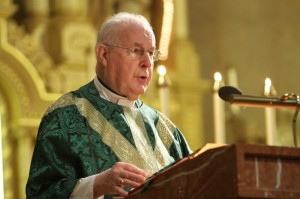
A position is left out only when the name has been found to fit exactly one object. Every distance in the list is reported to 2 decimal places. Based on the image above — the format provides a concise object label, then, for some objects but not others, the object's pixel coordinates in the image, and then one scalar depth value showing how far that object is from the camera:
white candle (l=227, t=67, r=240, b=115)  17.72
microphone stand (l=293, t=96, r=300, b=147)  7.92
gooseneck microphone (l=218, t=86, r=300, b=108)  8.13
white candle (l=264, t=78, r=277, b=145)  13.95
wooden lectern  7.06
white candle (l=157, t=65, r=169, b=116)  13.62
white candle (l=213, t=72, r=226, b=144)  13.71
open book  7.59
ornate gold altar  14.61
